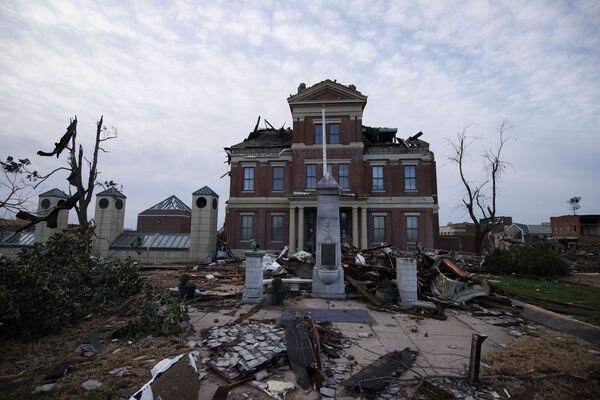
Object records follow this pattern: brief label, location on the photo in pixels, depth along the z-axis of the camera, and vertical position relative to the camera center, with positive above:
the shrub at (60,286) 5.71 -1.23
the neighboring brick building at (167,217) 32.97 +1.67
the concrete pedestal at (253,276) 9.19 -1.32
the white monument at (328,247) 10.02 -0.47
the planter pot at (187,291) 9.12 -1.79
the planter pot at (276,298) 8.87 -1.90
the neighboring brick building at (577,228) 42.77 +1.09
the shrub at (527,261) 16.58 -1.49
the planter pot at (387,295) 9.22 -1.85
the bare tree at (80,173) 15.70 +3.21
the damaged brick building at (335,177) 23.86 +4.34
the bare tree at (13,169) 6.11 +1.63
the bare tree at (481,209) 25.83 +2.12
